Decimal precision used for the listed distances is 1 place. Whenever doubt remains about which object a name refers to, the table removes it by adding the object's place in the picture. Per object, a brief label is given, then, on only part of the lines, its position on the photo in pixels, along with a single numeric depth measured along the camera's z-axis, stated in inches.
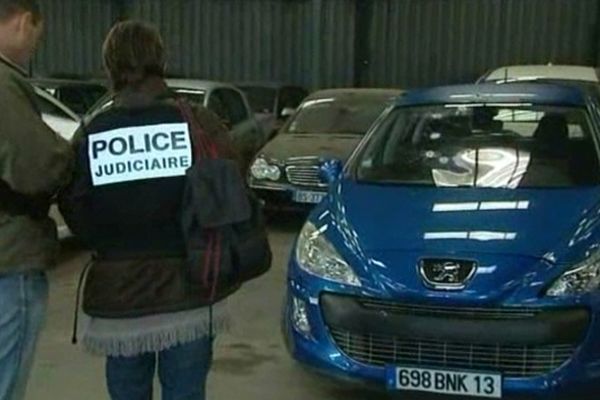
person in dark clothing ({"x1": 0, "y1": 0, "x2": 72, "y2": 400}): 84.7
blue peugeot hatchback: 130.6
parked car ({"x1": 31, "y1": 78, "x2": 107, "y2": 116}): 402.0
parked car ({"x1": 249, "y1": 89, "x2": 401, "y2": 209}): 289.9
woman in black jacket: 91.7
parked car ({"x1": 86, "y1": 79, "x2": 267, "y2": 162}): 360.2
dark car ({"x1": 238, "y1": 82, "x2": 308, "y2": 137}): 449.7
